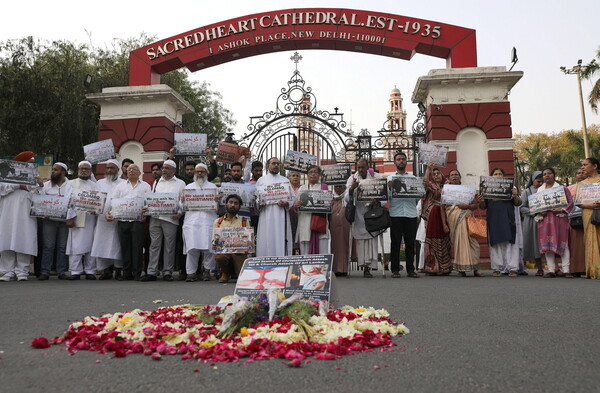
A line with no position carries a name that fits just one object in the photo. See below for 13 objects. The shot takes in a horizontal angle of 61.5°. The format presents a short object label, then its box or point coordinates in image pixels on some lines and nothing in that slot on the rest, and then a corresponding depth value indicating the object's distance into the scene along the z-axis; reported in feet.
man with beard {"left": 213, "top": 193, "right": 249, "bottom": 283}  23.47
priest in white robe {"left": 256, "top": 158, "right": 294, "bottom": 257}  26.48
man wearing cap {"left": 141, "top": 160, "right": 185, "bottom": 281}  26.25
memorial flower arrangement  9.09
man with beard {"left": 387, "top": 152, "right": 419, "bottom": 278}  26.78
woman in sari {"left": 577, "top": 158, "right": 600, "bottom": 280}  25.32
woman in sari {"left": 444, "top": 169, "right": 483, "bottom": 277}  27.43
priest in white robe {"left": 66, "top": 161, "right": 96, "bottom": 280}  27.32
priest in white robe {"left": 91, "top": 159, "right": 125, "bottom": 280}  27.14
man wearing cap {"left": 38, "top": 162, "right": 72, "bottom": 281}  27.20
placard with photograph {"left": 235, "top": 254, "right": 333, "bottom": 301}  12.59
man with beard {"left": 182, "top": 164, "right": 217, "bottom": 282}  25.57
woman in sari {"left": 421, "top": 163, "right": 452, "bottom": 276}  27.76
